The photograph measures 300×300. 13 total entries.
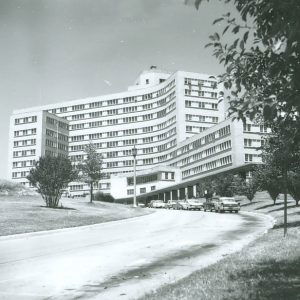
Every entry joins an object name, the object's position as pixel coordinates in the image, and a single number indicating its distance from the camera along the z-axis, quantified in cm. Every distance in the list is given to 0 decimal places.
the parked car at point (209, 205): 4942
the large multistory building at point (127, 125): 12131
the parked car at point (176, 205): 6241
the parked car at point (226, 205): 4503
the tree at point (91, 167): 5497
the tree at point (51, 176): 3912
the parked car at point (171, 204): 6776
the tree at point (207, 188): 6649
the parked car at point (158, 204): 7359
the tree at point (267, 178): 3407
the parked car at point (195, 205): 5838
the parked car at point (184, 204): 5964
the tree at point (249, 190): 5482
